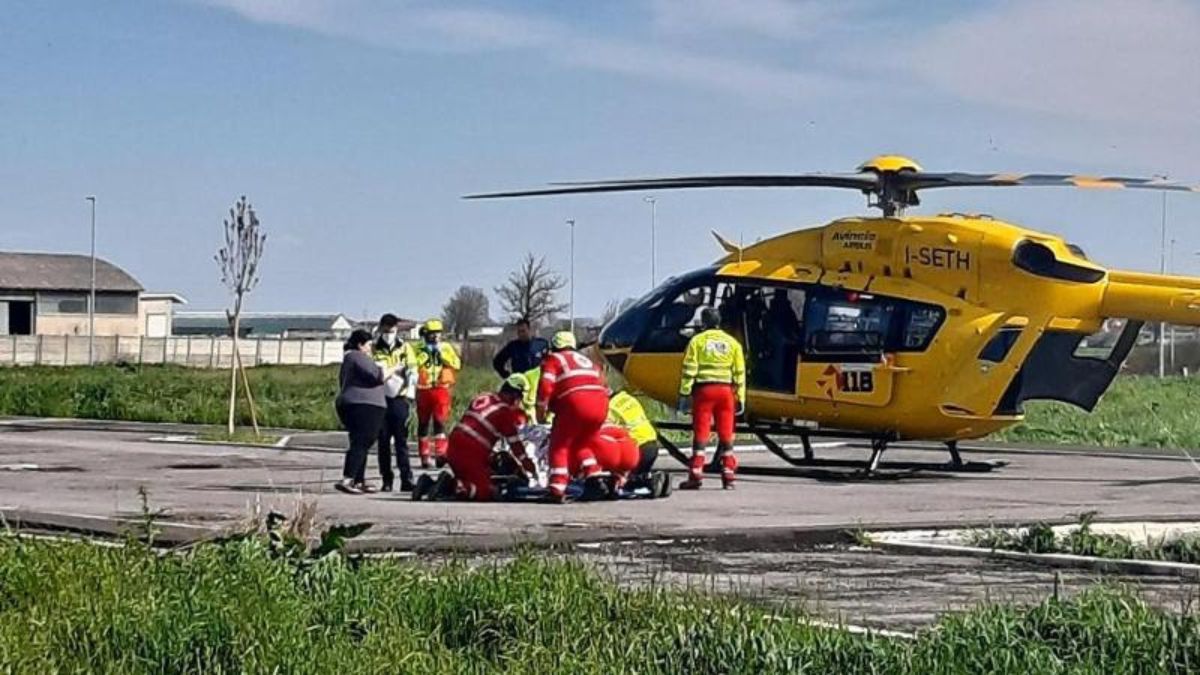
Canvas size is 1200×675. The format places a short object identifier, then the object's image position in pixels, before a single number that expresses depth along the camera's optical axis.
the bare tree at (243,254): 32.94
